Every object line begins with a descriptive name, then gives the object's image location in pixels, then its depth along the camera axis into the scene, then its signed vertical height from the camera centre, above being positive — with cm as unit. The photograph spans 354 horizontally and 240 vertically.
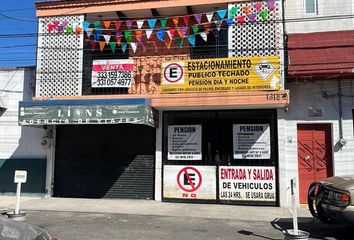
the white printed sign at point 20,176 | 1139 -45
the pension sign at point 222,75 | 1411 +268
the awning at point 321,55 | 1418 +335
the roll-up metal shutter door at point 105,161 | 1580 -9
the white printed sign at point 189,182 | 1500 -76
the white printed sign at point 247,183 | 1453 -77
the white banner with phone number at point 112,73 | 1570 +296
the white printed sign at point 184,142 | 1527 +58
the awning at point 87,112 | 1391 +146
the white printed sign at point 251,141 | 1470 +60
